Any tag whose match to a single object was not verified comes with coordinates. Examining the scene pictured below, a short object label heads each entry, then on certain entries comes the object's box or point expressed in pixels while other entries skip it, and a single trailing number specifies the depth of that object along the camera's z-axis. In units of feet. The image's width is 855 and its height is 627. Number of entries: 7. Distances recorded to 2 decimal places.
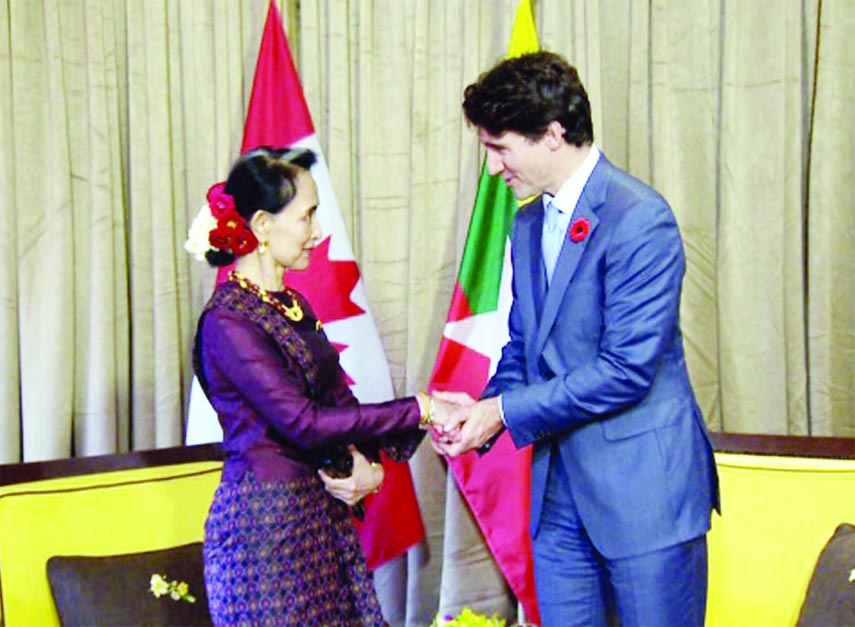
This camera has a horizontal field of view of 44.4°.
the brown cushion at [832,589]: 7.85
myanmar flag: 10.42
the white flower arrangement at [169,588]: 8.86
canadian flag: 10.61
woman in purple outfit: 7.06
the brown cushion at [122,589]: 8.51
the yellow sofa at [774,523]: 8.61
